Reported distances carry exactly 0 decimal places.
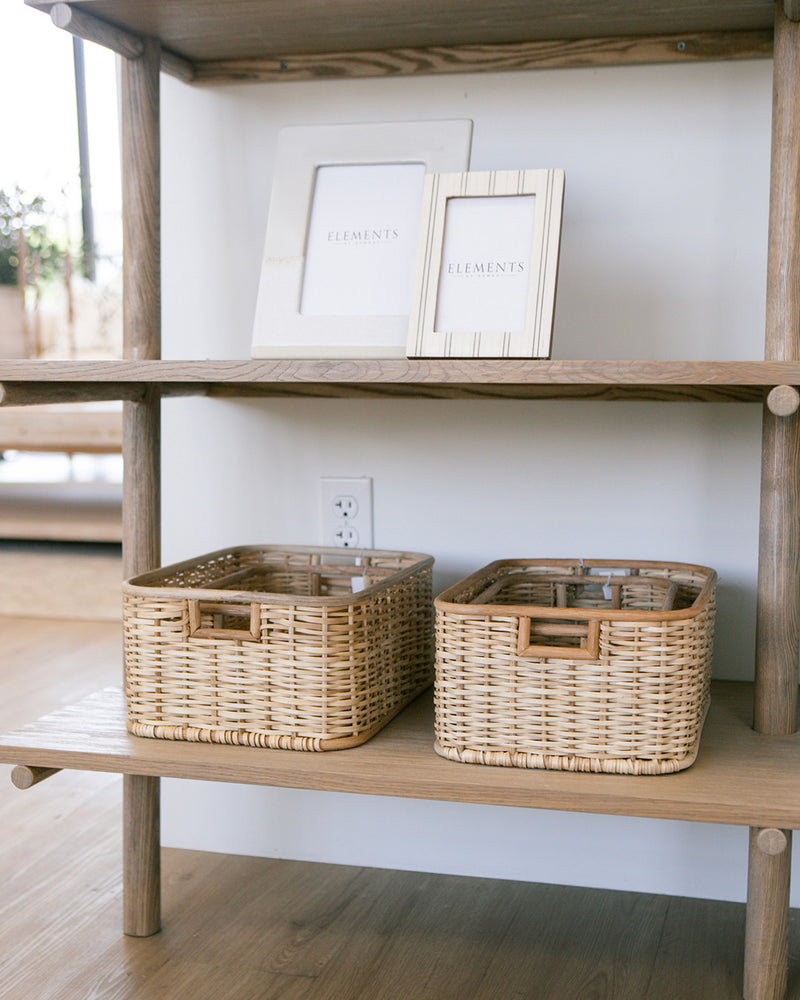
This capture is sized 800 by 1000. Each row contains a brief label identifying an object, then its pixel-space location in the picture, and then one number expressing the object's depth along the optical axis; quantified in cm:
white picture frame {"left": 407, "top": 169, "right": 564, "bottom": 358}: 107
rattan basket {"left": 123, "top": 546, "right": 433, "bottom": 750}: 107
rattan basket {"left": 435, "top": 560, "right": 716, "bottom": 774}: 100
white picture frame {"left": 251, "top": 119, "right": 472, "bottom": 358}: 120
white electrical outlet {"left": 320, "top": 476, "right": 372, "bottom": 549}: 144
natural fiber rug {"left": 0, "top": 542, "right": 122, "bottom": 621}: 316
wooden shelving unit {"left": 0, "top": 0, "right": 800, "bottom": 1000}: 97
